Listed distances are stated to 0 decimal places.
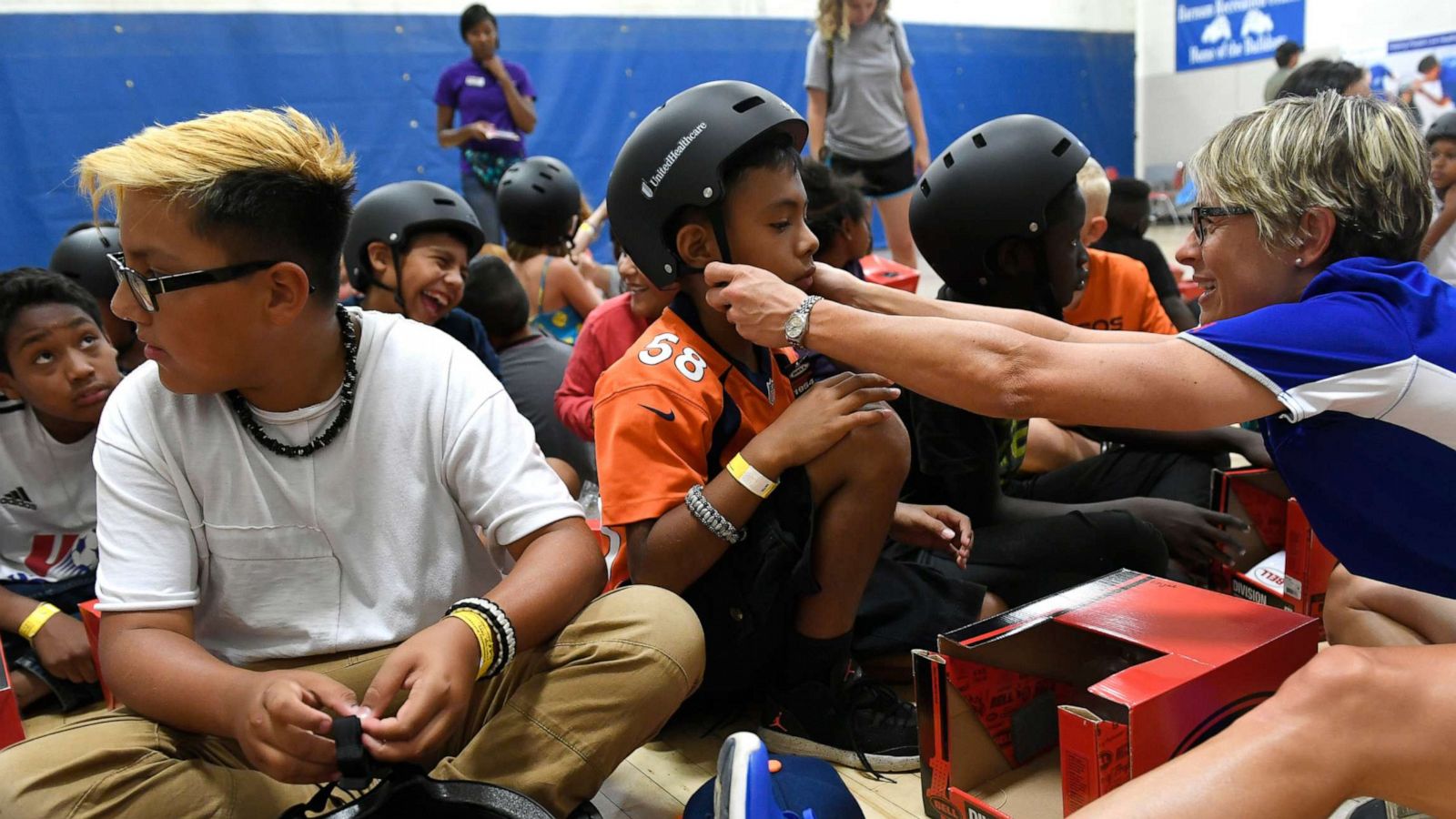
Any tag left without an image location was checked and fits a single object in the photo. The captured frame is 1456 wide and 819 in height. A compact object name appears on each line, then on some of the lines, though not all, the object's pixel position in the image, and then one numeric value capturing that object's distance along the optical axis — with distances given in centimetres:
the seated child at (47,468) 238
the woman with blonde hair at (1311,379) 124
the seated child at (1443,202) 368
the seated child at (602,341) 273
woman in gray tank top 579
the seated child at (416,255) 312
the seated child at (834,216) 262
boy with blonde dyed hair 138
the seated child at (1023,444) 220
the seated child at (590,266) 429
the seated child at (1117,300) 302
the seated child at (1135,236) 399
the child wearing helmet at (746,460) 179
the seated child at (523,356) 326
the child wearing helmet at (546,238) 389
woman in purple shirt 648
